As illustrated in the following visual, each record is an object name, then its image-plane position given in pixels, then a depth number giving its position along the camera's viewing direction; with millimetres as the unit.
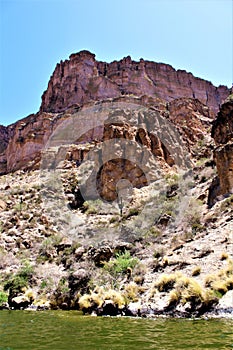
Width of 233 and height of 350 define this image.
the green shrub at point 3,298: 19047
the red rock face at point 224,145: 21188
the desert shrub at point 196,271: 14289
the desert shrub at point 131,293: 14195
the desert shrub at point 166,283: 13978
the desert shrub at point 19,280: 20422
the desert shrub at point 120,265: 17781
